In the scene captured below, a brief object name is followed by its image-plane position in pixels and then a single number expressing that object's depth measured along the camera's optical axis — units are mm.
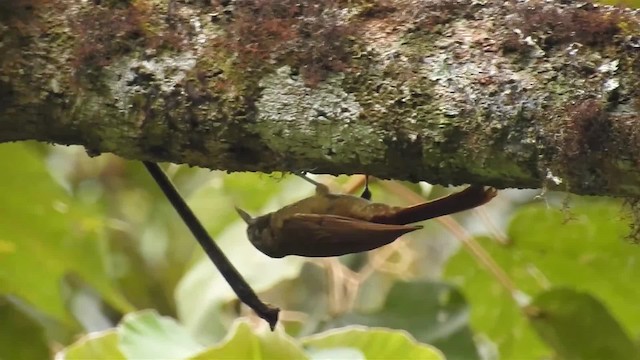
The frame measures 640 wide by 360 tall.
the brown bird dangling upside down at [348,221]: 5172
